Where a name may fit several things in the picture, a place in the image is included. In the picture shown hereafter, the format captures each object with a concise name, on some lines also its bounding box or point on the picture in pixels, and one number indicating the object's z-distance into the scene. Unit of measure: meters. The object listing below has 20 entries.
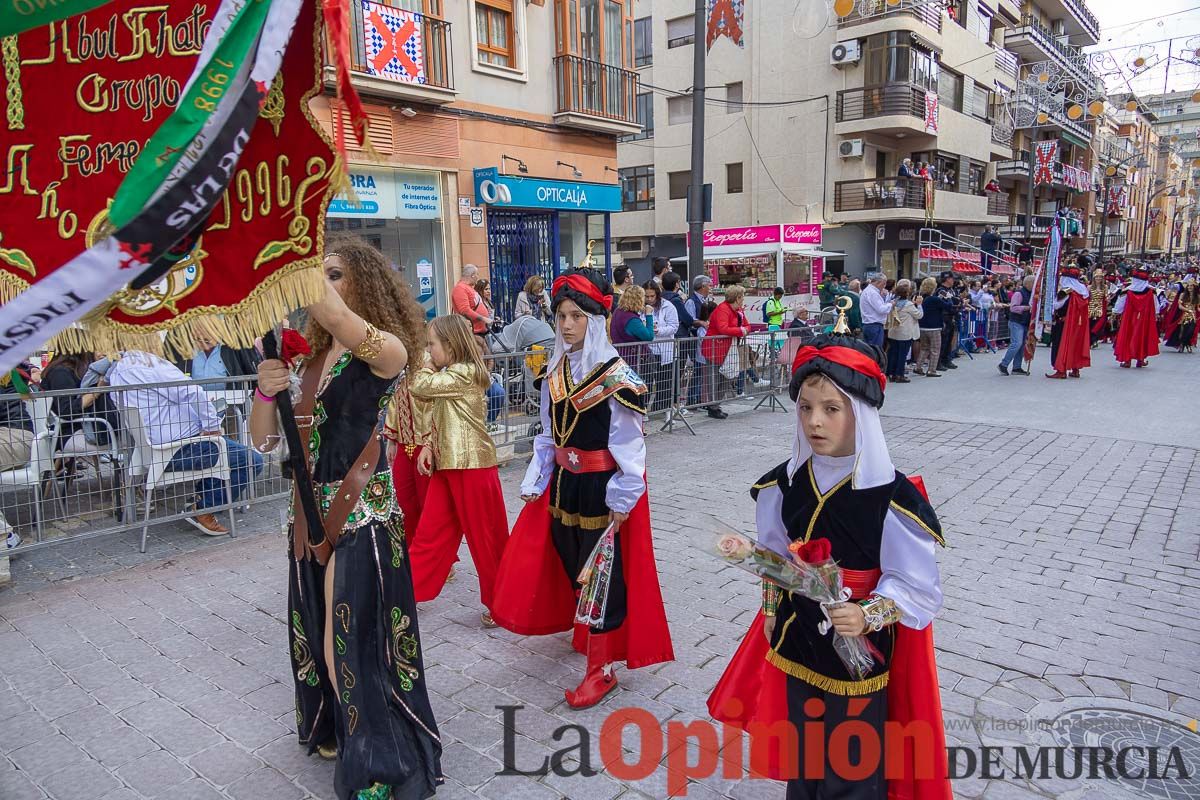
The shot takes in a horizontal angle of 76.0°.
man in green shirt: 13.95
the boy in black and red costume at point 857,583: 2.32
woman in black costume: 2.70
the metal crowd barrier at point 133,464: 5.25
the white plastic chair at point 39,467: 5.16
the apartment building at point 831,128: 27.77
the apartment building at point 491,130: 13.03
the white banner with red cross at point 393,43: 12.41
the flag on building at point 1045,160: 38.56
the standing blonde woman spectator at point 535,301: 10.77
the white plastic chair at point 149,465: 5.56
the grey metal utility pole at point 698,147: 12.30
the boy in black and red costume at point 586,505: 3.62
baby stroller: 8.06
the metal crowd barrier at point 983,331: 18.16
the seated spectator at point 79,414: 5.27
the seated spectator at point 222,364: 6.46
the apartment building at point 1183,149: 54.07
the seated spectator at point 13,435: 5.07
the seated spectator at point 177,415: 5.55
